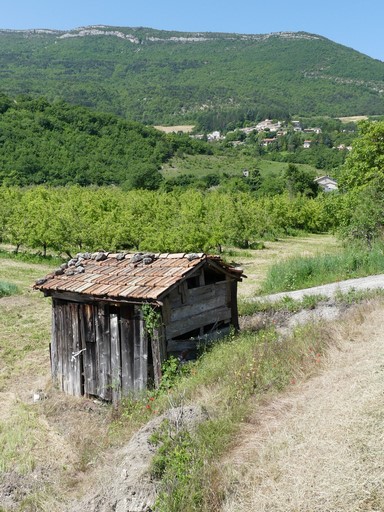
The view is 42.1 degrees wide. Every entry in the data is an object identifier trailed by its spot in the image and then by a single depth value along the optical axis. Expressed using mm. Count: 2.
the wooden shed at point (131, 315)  7836
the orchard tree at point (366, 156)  24844
